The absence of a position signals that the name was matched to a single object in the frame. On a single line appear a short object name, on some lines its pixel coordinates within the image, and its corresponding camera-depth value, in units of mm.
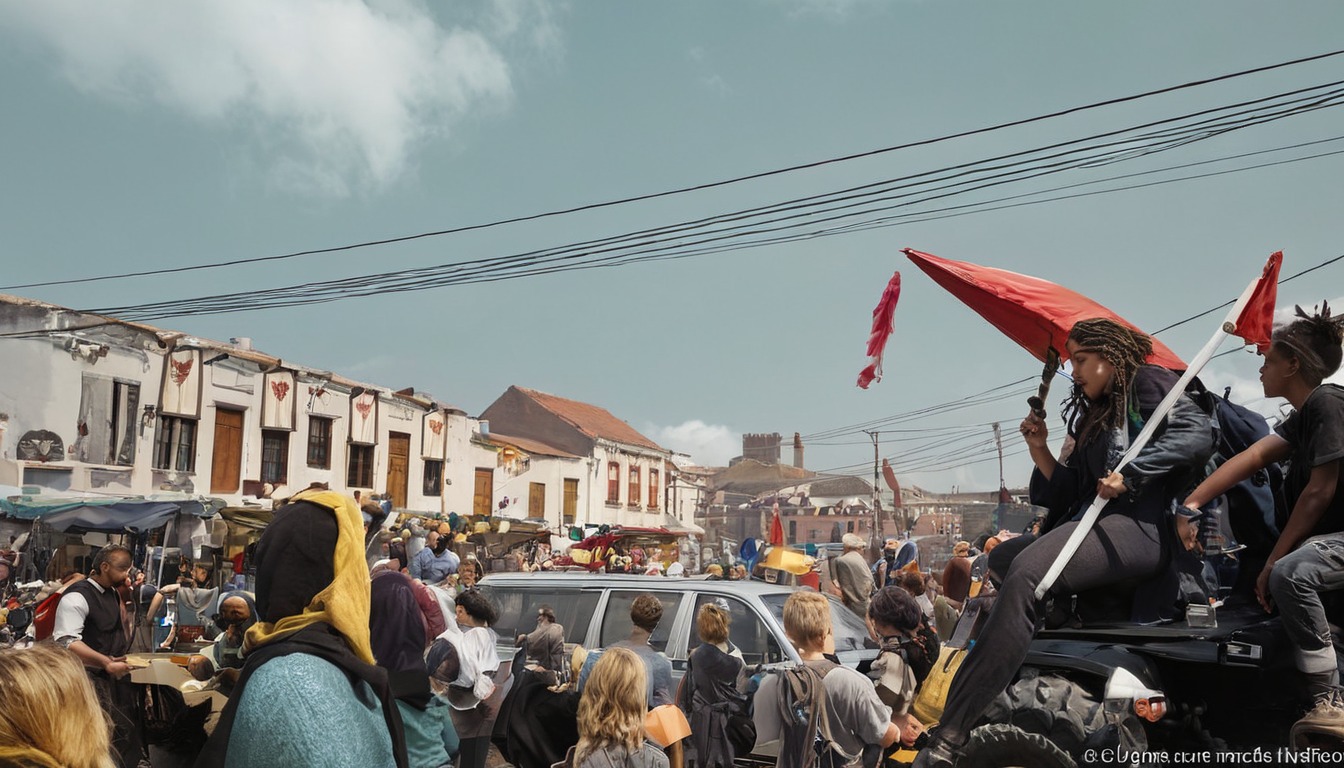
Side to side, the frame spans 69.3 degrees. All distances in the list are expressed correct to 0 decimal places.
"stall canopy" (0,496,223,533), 16516
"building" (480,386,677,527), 43206
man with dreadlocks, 3469
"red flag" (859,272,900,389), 8609
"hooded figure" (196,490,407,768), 2312
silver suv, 9023
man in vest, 6582
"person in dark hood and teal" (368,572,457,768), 4188
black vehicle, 3689
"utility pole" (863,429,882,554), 48000
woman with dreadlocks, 3932
